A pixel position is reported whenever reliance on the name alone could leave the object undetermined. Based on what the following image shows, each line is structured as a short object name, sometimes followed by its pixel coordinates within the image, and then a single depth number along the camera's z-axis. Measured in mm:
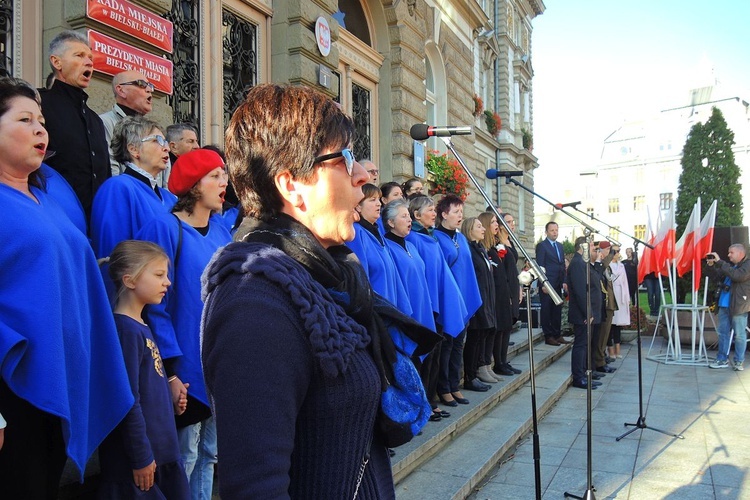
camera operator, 10352
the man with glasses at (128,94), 3762
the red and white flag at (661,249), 10664
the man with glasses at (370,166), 4729
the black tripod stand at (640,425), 6141
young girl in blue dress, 2334
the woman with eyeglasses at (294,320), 1162
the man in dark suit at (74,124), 3068
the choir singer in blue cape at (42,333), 1935
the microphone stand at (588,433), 3998
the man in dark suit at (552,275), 11336
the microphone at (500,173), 5007
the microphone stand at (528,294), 3639
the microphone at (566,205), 5324
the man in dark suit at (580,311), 8375
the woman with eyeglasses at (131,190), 2916
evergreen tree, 15771
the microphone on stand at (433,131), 3828
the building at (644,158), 64812
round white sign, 7631
